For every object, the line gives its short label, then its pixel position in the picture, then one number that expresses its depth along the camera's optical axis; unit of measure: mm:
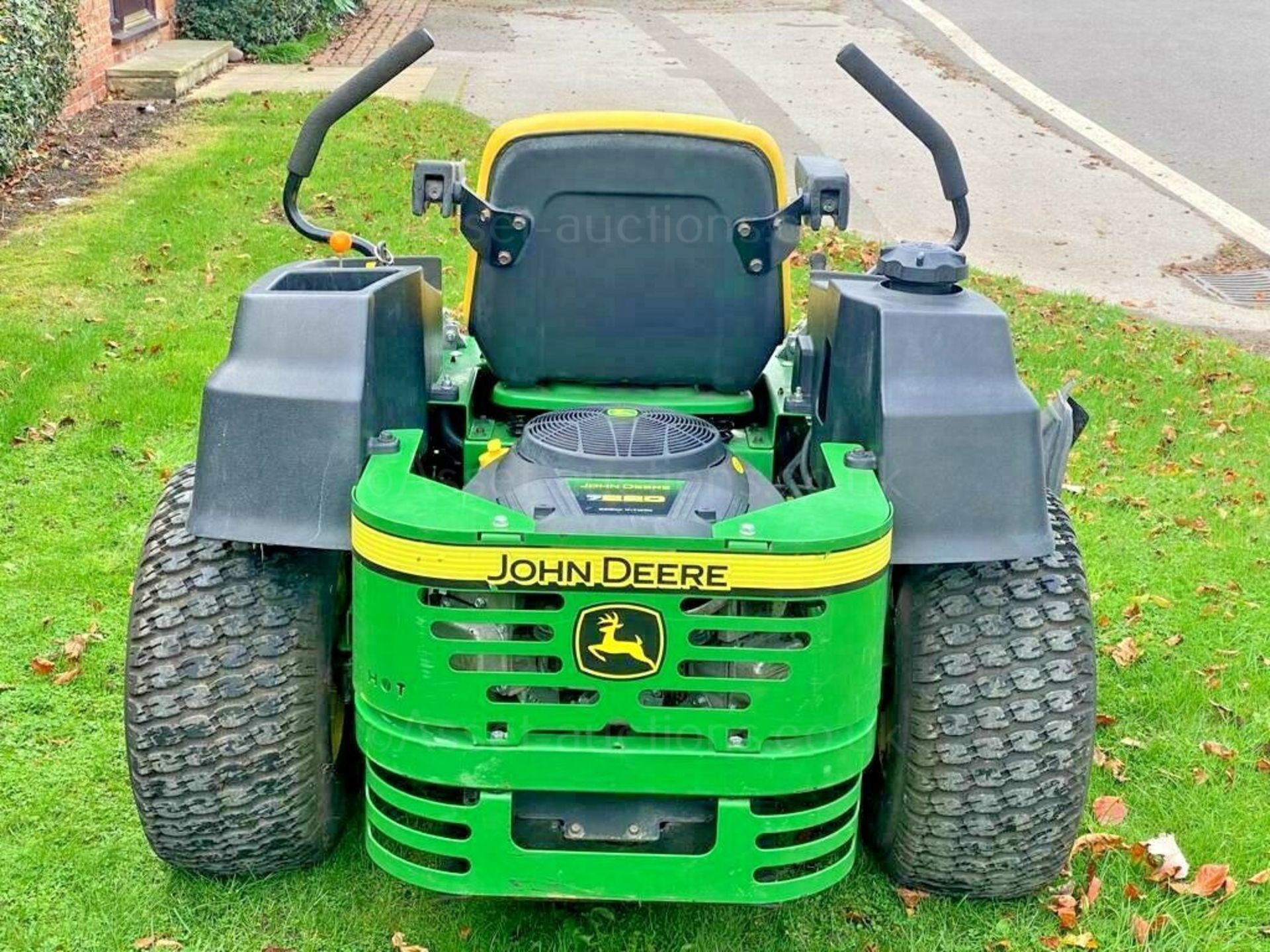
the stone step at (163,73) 11180
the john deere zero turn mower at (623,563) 2332
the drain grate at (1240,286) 8438
